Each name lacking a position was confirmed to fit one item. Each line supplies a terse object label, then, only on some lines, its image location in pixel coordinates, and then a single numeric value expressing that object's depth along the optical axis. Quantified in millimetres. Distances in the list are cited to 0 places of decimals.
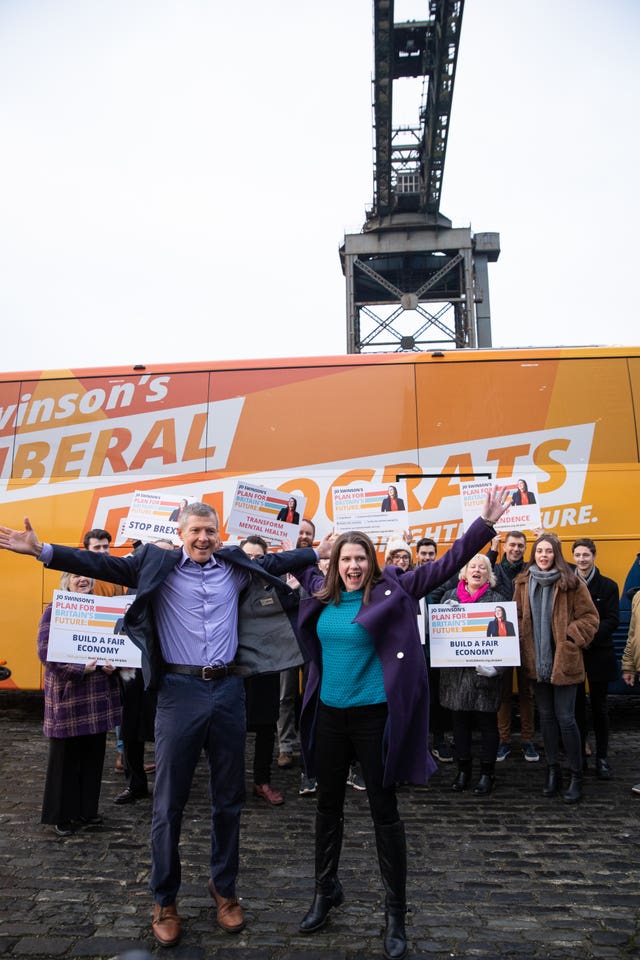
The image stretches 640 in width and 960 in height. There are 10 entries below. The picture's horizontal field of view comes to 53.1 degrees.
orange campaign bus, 7371
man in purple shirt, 3365
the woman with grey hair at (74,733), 4703
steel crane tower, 29219
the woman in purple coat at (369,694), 3260
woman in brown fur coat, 5465
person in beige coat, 5938
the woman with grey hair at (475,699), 5559
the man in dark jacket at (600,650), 6055
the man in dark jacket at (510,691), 6316
